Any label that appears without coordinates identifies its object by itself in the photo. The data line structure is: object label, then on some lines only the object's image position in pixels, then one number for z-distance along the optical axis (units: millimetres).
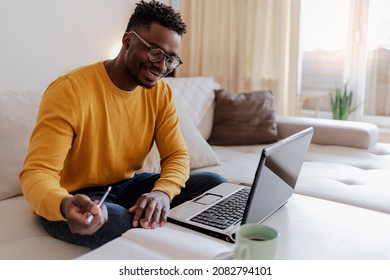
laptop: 846
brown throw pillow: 2439
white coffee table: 780
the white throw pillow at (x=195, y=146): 1968
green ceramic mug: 651
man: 993
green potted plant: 2971
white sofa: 1196
